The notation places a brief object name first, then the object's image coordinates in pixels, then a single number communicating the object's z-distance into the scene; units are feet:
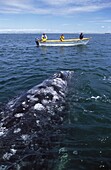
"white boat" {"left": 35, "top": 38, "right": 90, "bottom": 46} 89.58
